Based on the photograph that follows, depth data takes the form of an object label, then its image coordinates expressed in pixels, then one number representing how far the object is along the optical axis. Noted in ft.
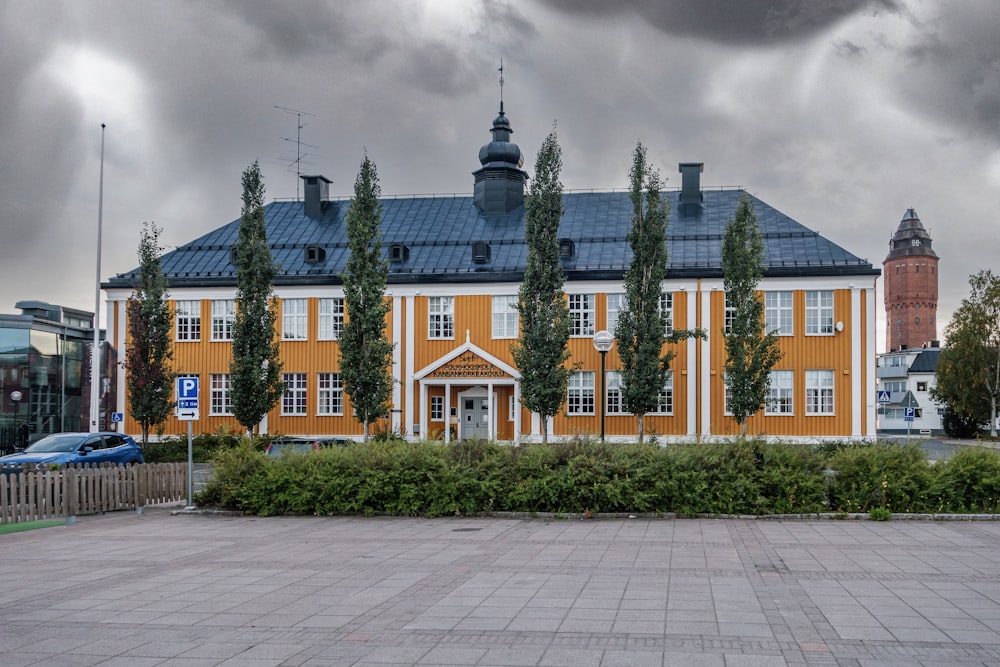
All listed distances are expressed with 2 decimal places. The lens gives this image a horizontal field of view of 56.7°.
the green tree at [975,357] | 195.52
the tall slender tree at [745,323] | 111.75
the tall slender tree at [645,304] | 109.91
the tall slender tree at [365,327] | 108.68
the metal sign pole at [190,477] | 62.23
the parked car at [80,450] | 70.64
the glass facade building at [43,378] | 116.98
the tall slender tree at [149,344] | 112.57
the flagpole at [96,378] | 113.50
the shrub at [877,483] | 53.83
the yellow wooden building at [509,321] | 123.65
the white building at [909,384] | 276.00
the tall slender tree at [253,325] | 117.39
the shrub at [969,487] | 53.78
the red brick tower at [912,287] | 392.88
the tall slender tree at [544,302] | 107.24
